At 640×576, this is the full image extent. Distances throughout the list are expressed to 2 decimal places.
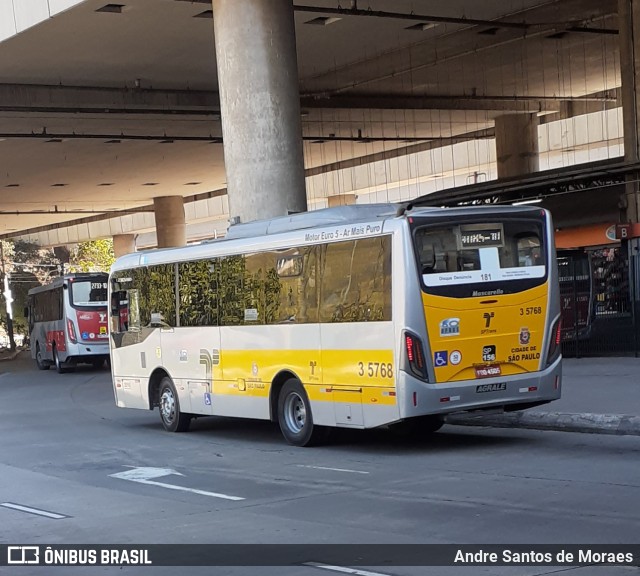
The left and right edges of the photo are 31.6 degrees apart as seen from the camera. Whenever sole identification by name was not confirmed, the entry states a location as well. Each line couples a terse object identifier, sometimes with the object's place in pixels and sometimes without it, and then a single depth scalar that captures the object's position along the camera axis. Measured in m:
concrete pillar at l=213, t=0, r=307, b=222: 24.38
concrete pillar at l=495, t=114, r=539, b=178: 48.72
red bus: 40.91
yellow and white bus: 14.08
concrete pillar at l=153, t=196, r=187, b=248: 66.98
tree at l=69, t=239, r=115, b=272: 103.22
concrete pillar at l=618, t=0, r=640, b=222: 29.59
